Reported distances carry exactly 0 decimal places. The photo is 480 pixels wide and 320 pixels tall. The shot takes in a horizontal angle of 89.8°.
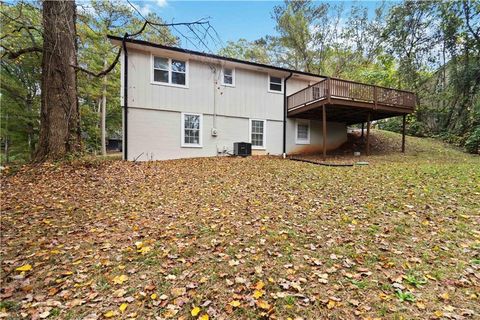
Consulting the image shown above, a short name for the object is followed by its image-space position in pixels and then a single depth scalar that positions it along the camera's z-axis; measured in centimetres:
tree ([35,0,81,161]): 710
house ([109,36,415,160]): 1043
